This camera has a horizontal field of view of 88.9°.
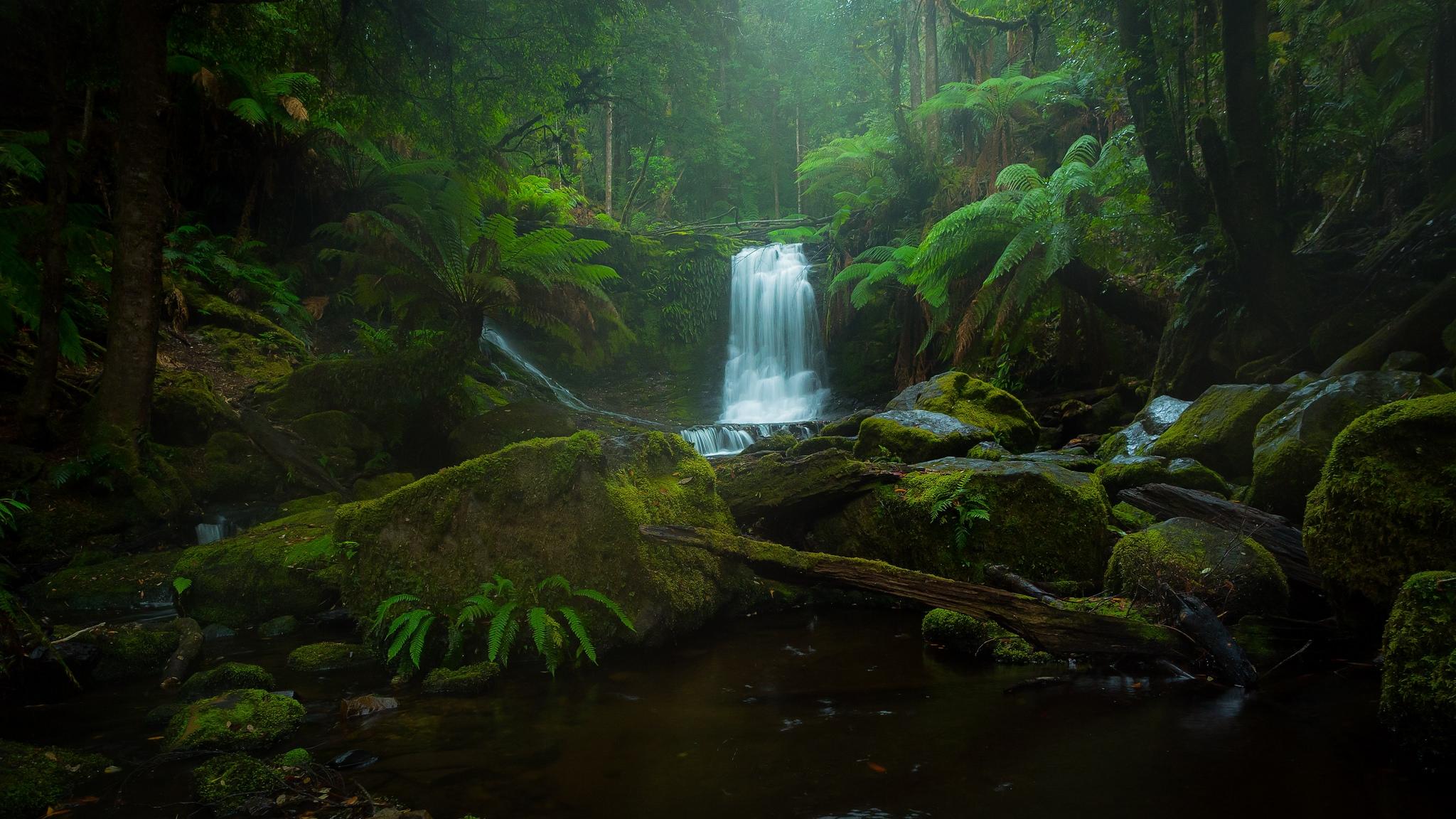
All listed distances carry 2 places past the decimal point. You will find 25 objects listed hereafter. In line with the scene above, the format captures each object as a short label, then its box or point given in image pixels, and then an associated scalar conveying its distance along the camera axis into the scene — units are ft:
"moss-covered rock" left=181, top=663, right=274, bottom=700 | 12.28
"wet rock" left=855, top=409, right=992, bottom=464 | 23.56
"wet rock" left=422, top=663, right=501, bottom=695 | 12.01
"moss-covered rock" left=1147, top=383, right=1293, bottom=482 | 19.21
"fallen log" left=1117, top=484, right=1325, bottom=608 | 13.15
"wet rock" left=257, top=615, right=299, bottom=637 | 15.85
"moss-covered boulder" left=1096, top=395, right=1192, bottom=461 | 23.52
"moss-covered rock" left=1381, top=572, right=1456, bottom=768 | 7.77
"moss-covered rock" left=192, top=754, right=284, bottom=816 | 8.16
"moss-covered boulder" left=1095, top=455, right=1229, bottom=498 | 17.84
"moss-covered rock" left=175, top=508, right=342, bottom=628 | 16.53
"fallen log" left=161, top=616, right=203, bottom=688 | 13.00
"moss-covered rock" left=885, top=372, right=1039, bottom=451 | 27.55
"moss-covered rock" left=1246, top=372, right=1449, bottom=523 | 15.16
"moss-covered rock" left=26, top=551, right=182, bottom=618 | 17.02
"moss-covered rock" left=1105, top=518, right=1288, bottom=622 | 12.54
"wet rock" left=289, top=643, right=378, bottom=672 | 13.48
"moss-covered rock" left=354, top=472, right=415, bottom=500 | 25.50
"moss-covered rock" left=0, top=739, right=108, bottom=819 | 8.23
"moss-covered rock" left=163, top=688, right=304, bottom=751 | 9.84
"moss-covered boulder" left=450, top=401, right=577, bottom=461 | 29.07
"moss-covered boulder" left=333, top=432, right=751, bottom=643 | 14.07
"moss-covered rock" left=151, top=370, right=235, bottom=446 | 25.03
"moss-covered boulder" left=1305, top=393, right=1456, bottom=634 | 10.25
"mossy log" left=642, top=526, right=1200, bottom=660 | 11.19
